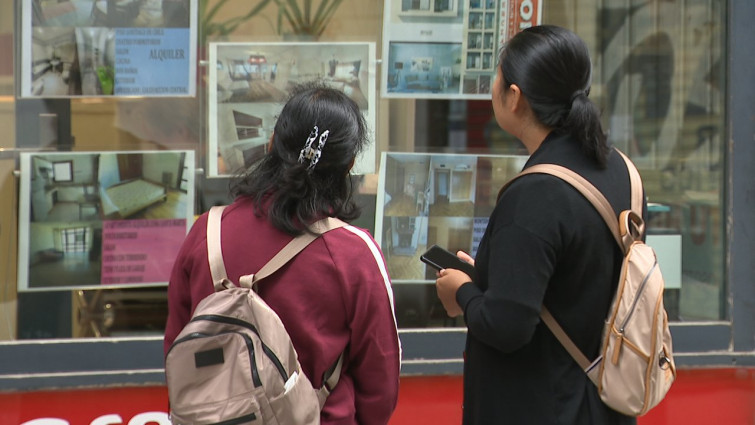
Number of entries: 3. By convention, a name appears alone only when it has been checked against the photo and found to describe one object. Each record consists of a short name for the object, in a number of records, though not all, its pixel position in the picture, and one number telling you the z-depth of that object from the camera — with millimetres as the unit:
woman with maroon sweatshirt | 5914
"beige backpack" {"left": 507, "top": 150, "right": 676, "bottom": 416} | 5951
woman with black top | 5935
